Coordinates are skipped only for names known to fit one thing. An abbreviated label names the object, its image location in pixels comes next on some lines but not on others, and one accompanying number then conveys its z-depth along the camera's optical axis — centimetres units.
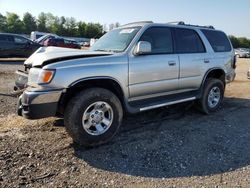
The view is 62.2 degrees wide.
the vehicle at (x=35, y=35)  2864
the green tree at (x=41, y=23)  6204
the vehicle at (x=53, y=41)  1725
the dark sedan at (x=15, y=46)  1229
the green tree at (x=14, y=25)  5843
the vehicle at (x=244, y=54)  3329
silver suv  303
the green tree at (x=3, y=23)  5704
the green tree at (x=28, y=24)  6038
